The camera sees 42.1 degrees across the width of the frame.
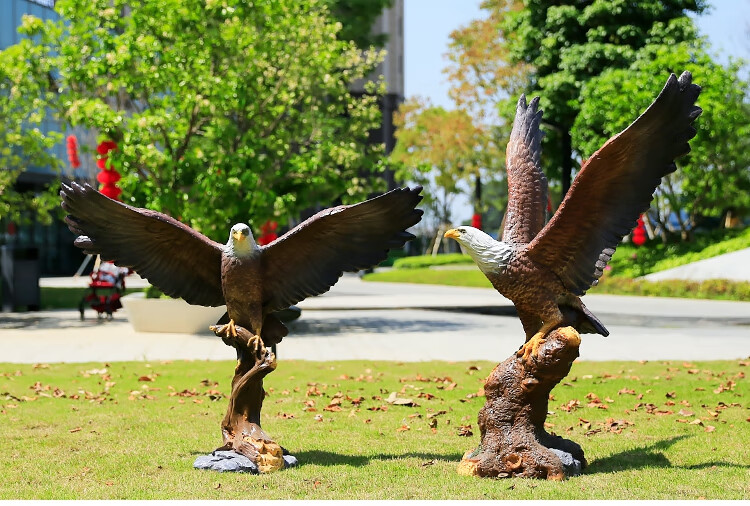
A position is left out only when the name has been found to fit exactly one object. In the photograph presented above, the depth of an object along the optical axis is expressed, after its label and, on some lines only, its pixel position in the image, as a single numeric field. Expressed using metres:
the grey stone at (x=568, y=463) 5.91
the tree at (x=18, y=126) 16.05
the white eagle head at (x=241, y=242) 6.20
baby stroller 19.17
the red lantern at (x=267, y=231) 17.27
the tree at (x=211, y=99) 14.88
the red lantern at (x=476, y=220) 44.69
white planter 15.92
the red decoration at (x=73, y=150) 25.92
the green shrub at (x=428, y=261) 43.06
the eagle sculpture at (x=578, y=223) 5.57
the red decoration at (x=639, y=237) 34.22
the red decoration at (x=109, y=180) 16.21
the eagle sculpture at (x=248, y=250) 6.23
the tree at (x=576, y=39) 32.03
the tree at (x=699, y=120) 29.67
